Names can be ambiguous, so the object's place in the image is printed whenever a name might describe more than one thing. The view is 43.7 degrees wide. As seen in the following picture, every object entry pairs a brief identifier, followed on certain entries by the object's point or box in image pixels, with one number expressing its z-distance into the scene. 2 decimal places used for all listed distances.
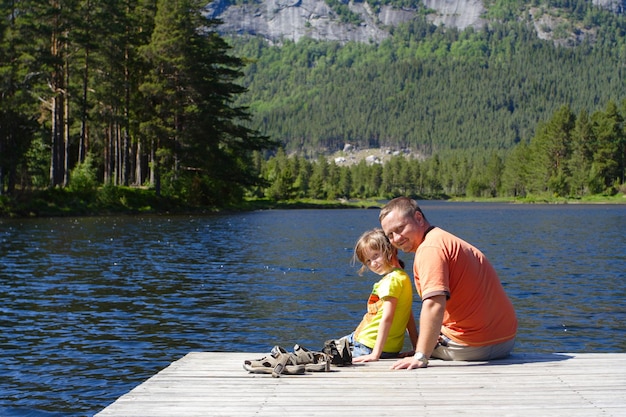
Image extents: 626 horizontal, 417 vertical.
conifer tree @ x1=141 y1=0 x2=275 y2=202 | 68.50
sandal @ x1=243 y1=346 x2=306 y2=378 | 7.96
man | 7.69
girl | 8.48
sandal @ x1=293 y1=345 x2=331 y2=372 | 8.16
